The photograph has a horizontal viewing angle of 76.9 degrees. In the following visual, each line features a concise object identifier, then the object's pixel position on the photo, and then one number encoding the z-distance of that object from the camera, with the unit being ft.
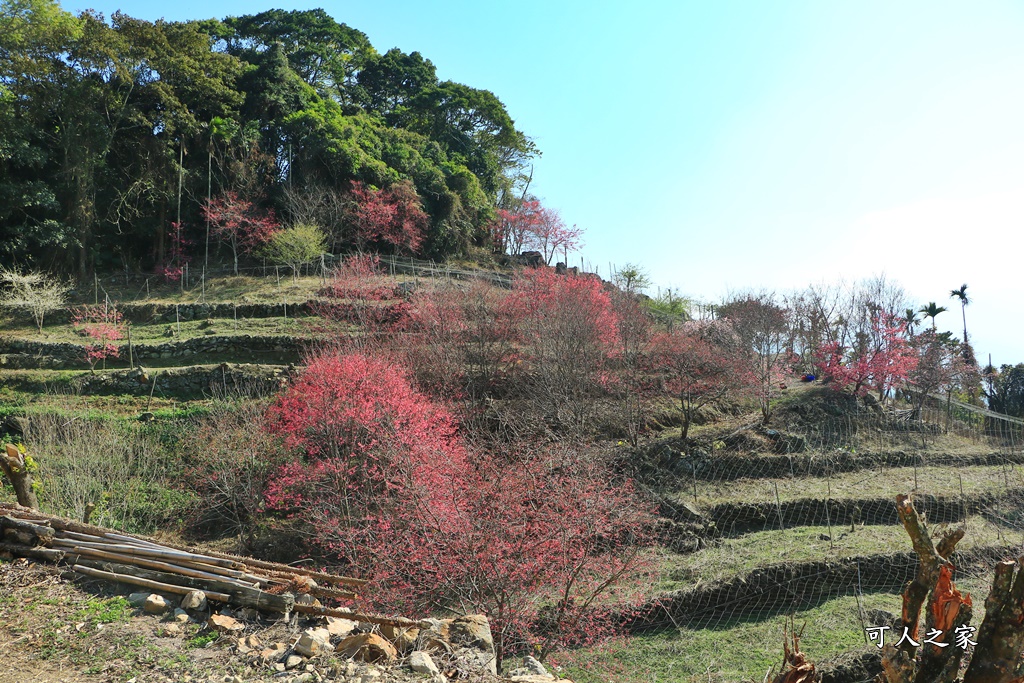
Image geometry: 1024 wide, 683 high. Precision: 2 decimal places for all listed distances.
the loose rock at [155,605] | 17.74
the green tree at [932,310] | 108.58
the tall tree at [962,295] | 116.47
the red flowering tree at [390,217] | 99.14
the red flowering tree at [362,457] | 33.58
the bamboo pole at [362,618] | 17.31
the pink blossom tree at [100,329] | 64.37
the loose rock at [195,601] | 17.69
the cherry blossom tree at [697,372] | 62.21
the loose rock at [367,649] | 15.75
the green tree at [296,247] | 89.40
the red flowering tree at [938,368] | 74.95
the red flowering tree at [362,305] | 65.51
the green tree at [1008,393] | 87.86
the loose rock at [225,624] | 16.83
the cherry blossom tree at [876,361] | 73.51
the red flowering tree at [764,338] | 68.42
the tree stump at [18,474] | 26.76
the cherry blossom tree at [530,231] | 117.29
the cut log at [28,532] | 20.49
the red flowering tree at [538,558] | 26.05
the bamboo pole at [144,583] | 17.83
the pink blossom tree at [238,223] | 93.81
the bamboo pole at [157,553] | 19.52
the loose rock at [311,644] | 15.60
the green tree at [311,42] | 118.42
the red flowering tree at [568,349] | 55.36
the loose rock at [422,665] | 15.32
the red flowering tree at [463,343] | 57.26
